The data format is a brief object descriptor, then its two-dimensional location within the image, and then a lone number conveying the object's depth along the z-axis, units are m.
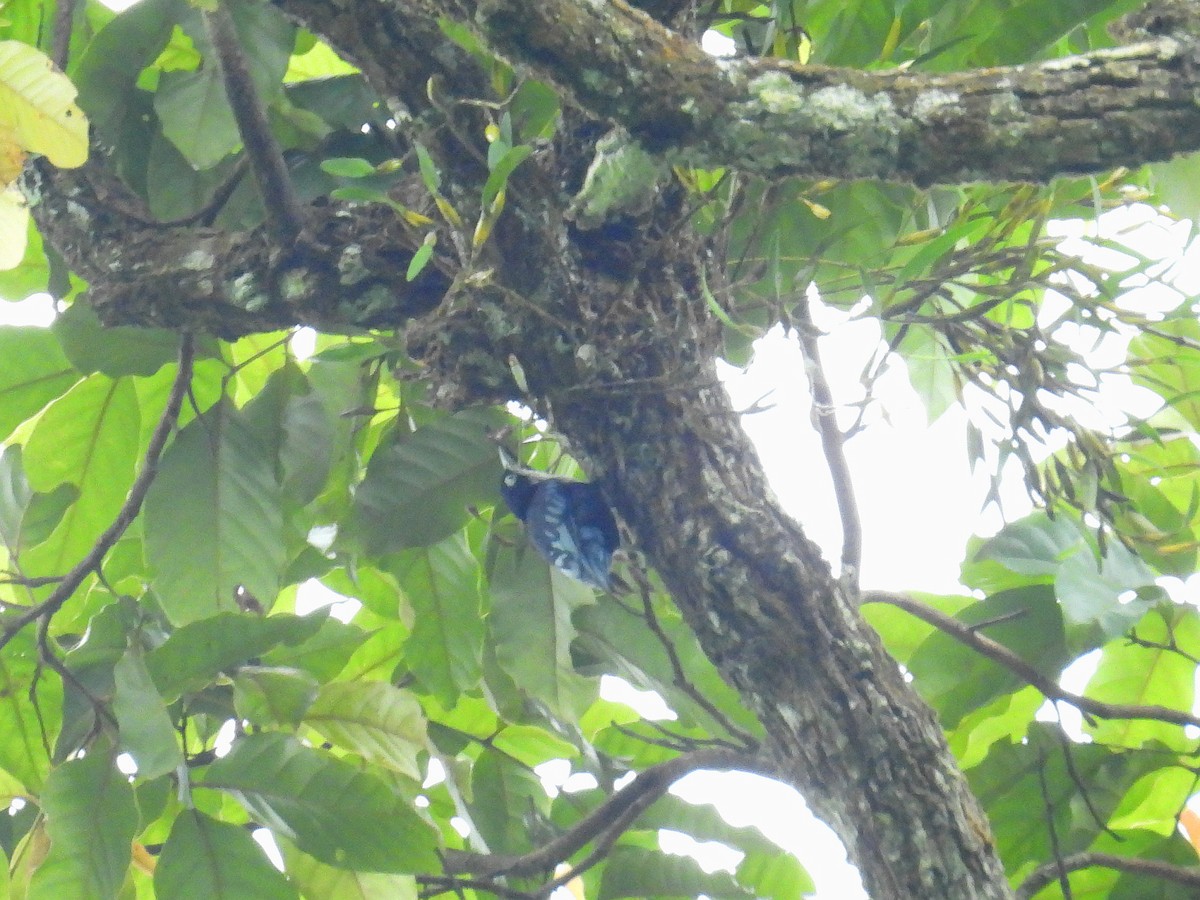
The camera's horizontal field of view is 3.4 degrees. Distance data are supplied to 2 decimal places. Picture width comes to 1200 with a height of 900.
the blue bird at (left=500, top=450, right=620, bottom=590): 15.71
